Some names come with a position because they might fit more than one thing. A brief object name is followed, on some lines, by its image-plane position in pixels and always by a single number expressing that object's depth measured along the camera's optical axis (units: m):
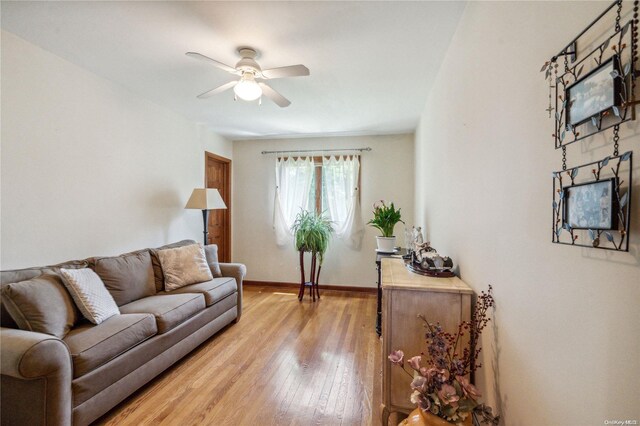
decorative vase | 0.98
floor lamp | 3.44
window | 4.31
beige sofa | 1.37
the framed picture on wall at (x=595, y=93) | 0.57
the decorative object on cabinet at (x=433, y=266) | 1.73
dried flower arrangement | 0.98
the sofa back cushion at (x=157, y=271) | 2.66
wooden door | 4.41
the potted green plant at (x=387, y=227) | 3.20
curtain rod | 4.32
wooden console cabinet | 1.48
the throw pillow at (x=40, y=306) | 1.56
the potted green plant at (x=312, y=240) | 3.98
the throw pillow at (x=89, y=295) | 1.82
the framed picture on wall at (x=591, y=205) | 0.58
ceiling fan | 1.94
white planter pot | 3.19
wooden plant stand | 4.02
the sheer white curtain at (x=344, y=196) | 4.29
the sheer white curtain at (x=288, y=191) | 4.47
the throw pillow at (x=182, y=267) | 2.69
